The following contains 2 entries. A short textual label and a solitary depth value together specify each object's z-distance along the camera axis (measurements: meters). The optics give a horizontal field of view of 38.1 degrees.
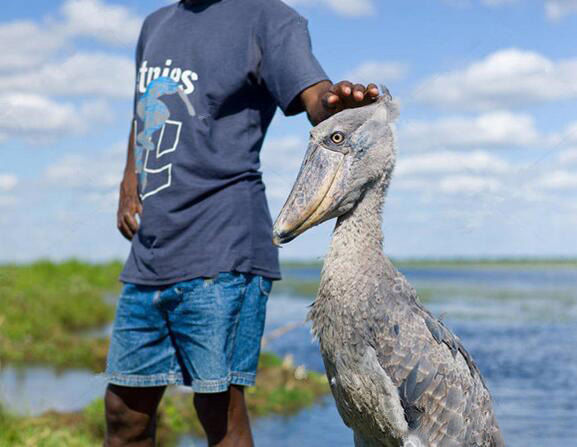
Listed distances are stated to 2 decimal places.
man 3.00
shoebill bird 2.35
